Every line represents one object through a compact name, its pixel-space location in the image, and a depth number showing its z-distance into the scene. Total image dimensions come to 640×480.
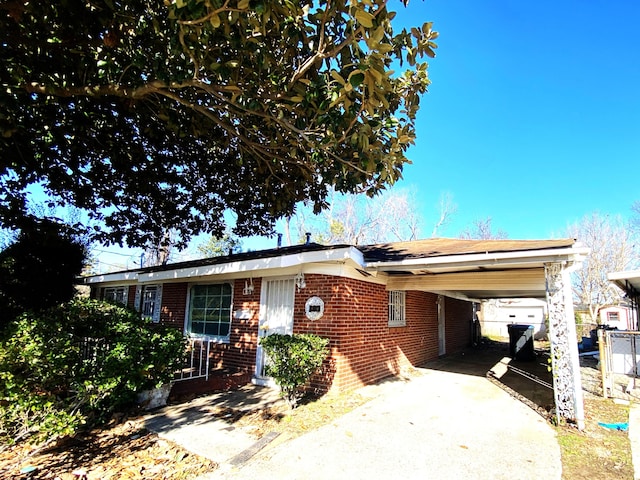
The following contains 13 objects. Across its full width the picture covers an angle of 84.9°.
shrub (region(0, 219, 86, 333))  9.52
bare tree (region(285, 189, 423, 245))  27.45
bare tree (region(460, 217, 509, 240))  30.09
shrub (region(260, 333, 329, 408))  5.88
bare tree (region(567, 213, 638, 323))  24.56
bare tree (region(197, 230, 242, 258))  30.10
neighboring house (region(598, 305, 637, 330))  18.85
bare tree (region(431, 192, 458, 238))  26.88
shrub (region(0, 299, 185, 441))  4.04
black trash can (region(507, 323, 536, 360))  12.28
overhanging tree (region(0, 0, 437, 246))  3.65
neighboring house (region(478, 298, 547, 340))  23.65
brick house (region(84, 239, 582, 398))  6.85
